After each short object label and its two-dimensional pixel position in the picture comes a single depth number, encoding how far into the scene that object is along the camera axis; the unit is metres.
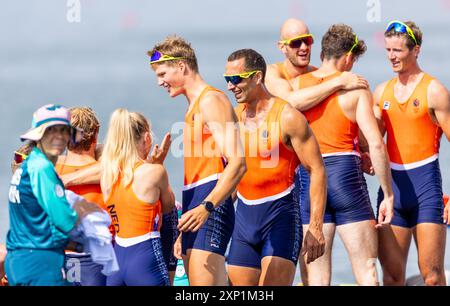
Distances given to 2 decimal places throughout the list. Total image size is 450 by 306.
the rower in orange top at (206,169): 10.51
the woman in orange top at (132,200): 10.30
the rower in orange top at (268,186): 10.73
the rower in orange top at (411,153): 11.62
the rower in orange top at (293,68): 11.75
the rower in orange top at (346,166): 11.48
